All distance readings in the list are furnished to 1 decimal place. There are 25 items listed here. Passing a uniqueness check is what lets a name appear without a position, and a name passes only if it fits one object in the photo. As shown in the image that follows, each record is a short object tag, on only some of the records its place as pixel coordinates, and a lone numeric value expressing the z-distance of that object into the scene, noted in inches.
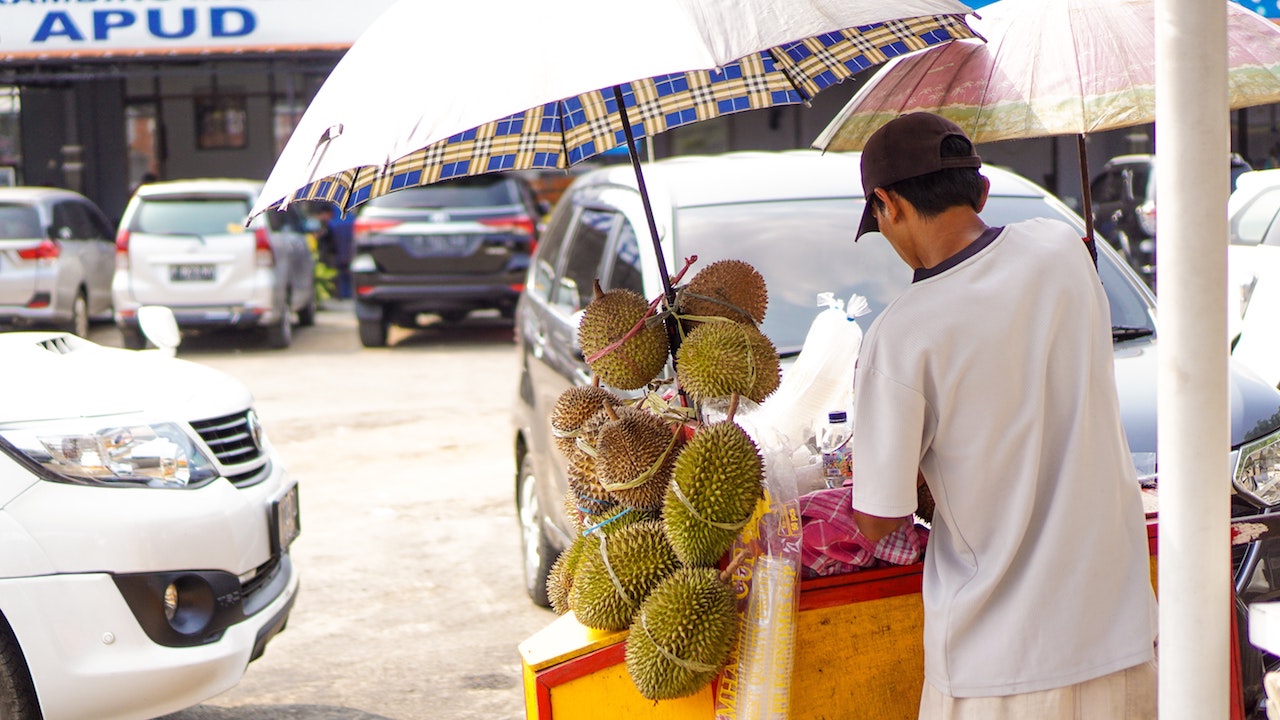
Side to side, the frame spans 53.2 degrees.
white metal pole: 69.3
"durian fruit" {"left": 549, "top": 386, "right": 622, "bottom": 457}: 101.4
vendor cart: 93.4
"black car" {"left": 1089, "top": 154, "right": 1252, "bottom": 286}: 449.7
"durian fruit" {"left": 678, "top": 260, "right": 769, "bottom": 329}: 100.2
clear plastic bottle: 104.6
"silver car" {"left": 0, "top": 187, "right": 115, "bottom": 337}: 474.0
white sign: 623.8
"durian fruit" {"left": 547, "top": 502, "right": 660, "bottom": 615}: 96.2
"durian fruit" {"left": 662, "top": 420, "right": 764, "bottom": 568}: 87.4
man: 78.2
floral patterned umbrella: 112.8
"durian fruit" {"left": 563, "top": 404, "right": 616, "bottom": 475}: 96.7
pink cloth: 93.4
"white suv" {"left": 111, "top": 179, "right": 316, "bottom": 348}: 492.4
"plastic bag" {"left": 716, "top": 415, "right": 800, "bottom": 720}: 89.4
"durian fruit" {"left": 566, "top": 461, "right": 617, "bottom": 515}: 98.2
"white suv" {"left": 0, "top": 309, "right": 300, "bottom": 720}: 130.0
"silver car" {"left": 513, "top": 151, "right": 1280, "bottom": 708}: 137.9
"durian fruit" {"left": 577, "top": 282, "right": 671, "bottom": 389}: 100.0
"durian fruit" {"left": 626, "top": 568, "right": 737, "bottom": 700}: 86.8
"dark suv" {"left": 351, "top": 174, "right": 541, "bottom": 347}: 490.6
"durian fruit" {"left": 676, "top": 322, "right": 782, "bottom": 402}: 92.6
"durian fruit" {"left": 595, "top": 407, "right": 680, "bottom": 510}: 93.0
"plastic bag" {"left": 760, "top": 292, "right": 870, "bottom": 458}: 112.5
